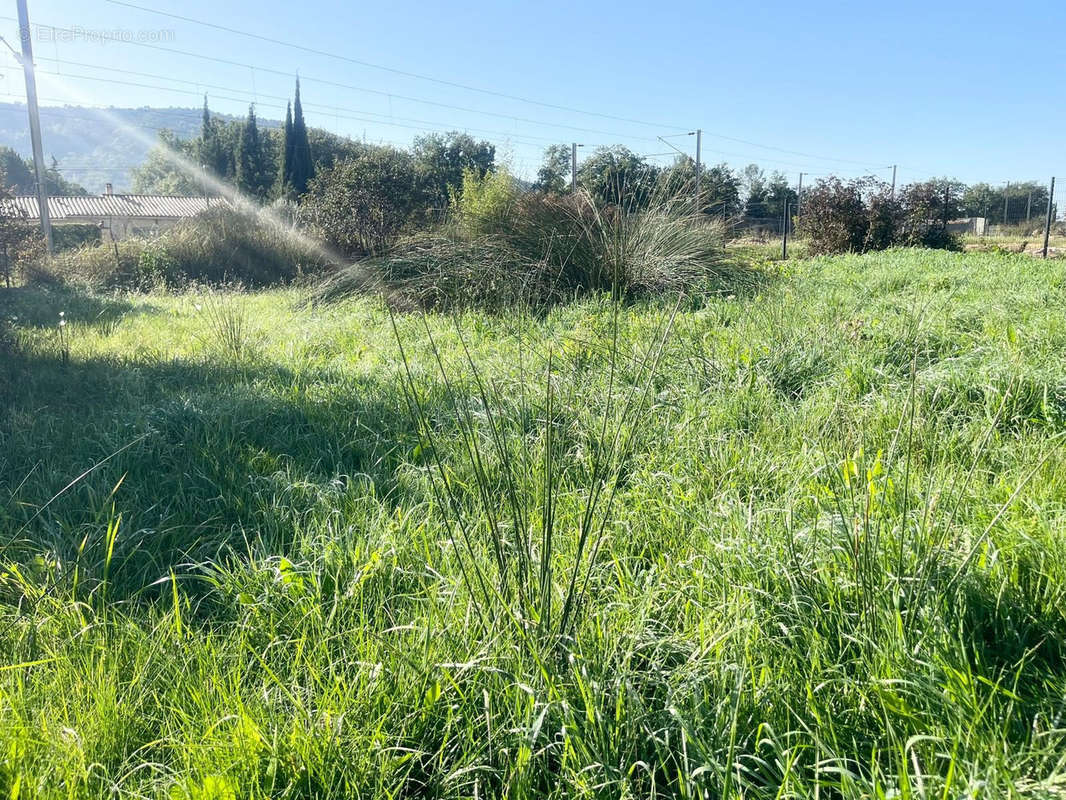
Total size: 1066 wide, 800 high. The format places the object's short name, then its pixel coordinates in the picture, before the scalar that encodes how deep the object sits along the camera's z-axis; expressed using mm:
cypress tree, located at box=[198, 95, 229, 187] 51500
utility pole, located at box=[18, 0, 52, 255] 15164
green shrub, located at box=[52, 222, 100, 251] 25438
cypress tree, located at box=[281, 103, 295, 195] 40656
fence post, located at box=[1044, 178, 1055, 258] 14609
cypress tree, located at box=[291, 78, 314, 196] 40875
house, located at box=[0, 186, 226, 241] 38719
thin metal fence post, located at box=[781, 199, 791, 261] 16234
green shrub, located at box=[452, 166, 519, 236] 6883
